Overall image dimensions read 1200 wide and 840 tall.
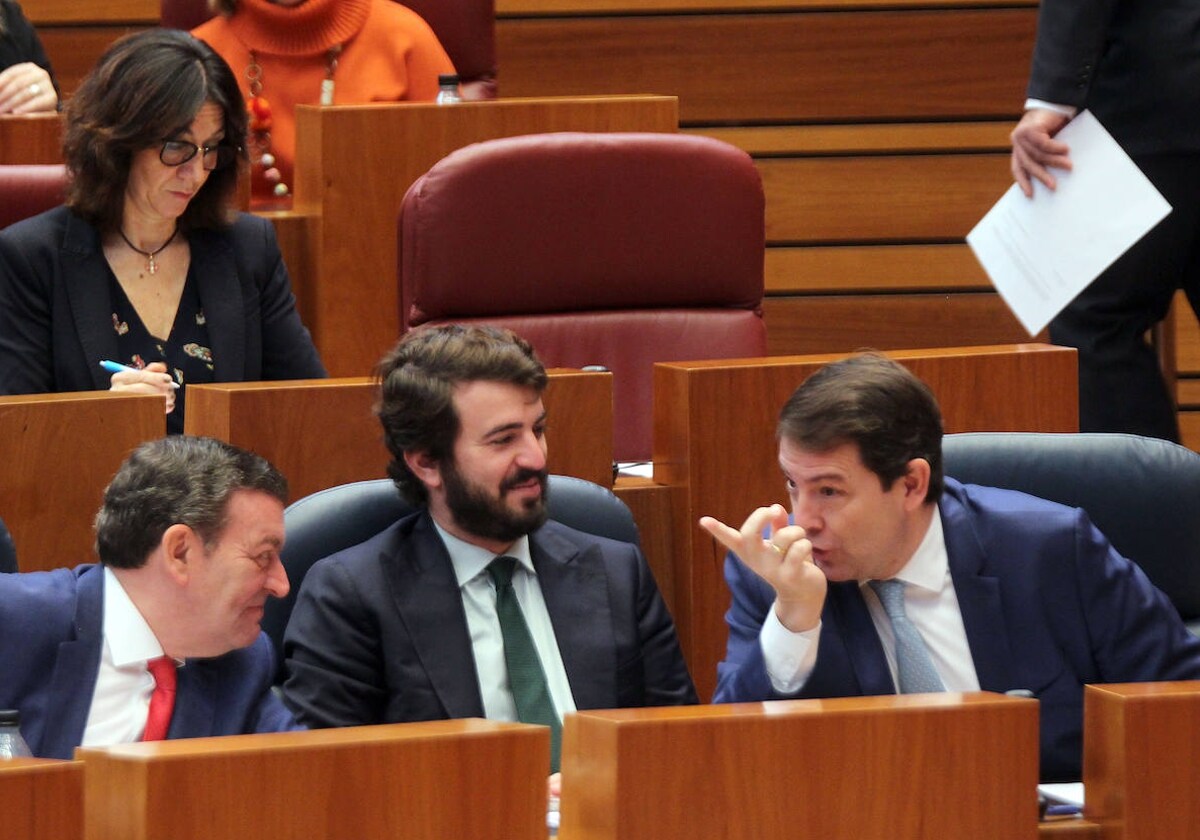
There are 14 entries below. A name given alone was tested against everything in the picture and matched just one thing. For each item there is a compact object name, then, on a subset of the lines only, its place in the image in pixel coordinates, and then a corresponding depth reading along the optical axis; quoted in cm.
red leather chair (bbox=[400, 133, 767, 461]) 1747
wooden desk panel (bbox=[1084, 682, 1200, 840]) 1564
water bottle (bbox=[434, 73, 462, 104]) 1804
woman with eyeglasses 1715
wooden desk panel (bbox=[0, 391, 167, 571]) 1653
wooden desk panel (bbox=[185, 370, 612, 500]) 1661
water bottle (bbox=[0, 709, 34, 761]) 1584
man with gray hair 1614
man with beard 1636
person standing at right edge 1736
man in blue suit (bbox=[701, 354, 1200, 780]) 1629
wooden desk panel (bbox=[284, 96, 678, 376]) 1779
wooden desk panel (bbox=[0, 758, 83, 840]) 1358
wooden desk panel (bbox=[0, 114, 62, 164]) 1790
